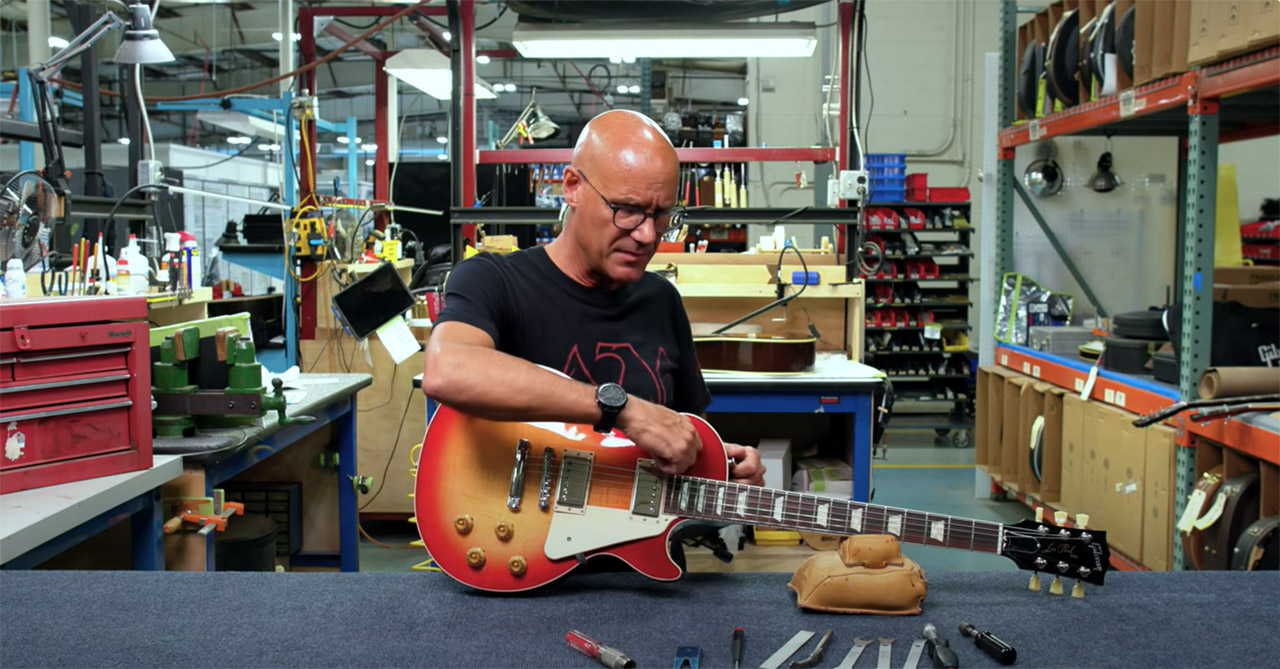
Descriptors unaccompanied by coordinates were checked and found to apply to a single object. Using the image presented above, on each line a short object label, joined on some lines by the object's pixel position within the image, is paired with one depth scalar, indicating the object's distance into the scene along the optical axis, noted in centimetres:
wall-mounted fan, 261
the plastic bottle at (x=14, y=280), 244
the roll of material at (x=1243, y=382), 307
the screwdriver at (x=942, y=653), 119
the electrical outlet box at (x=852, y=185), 374
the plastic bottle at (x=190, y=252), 366
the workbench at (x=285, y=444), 227
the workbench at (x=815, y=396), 324
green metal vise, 239
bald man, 138
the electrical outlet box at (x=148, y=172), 369
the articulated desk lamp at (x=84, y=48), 303
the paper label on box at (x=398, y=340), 277
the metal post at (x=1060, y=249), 525
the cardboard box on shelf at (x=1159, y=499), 346
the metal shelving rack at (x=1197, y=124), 319
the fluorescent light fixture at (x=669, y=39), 385
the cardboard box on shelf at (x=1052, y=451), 445
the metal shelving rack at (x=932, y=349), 748
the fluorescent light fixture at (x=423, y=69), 570
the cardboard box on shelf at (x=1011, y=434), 488
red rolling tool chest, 192
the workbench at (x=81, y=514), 170
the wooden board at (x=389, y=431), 438
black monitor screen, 284
